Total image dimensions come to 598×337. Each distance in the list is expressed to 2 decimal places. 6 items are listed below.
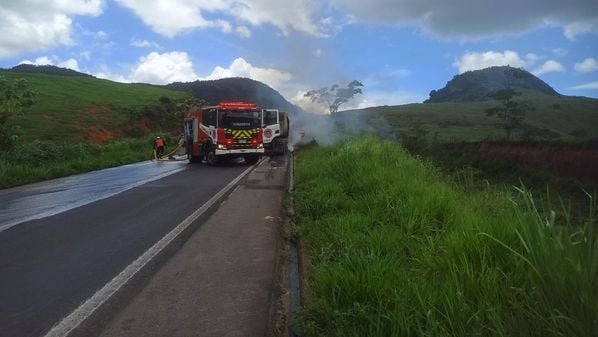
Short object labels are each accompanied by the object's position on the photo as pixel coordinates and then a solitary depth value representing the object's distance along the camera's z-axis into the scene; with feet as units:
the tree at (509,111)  204.23
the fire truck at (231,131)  79.36
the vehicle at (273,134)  104.42
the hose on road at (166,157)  105.89
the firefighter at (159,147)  109.40
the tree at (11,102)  80.07
